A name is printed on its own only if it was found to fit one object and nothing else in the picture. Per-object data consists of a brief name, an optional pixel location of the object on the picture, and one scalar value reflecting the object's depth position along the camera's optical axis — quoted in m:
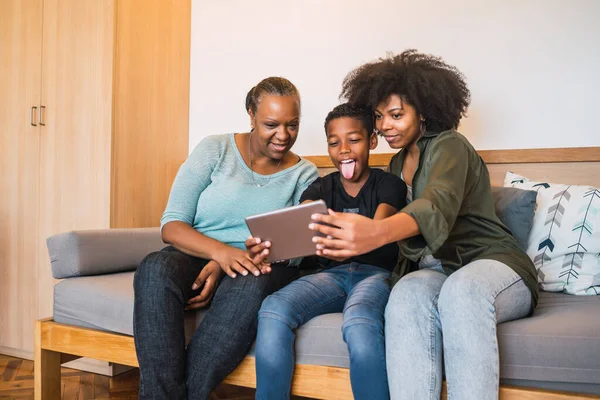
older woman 1.17
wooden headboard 1.67
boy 1.07
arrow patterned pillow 1.40
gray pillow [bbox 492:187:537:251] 1.46
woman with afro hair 0.99
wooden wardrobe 2.05
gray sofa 1.01
